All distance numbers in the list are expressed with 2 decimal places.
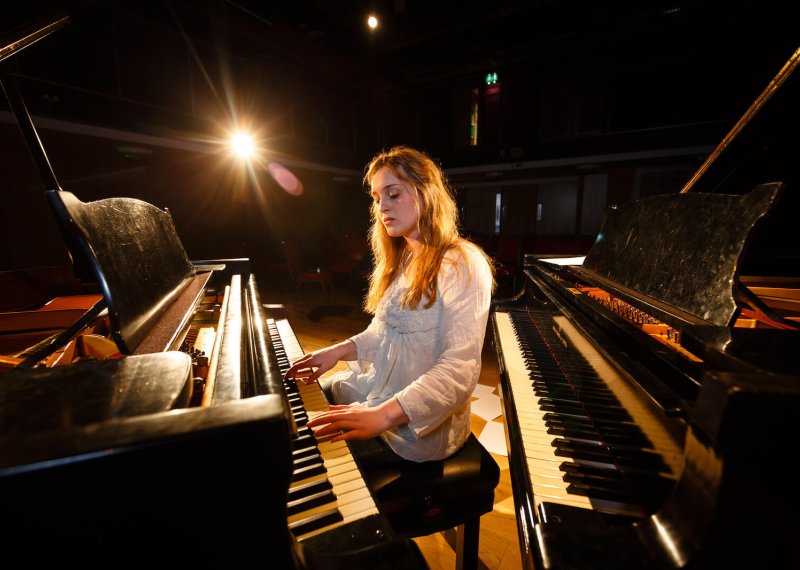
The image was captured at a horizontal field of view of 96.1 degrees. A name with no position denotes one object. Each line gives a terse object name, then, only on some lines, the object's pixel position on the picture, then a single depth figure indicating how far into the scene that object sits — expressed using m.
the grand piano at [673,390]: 0.58
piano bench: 1.25
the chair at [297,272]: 7.16
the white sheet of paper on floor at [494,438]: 2.74
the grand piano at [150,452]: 0.48
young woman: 1.31
